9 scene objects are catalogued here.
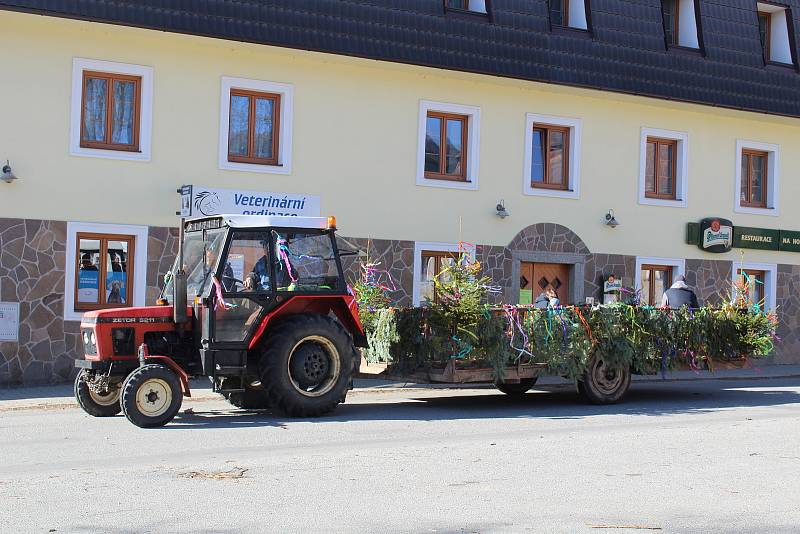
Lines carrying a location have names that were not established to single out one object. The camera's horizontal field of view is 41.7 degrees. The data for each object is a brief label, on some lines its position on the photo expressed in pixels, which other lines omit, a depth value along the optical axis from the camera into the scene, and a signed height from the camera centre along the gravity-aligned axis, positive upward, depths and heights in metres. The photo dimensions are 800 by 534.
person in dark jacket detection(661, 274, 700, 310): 16.09 +0.12
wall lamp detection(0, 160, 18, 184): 15.32 +1.55
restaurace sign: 21.77 +1.47
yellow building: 15.77 +2.66
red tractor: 11.30 -0.42
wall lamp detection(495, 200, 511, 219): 19.39 +1.62
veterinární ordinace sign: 16.64 +1.42
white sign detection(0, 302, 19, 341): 15.42 -0.59
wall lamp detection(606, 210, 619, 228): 20.64 +1.60
